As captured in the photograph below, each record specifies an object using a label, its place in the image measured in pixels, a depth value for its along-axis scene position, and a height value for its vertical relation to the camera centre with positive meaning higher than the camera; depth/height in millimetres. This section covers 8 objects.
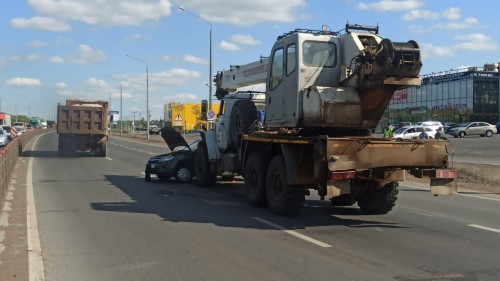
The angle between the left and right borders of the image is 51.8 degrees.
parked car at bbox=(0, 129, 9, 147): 38344 -603
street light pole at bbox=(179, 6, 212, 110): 33162 +3095
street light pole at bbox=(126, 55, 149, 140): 53931 +3523
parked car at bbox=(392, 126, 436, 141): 42031 +167
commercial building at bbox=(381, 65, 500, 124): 76688 +5629
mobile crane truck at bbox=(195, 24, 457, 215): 8664 +28
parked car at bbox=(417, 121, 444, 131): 49112 +914
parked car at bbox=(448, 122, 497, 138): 53281 +363
